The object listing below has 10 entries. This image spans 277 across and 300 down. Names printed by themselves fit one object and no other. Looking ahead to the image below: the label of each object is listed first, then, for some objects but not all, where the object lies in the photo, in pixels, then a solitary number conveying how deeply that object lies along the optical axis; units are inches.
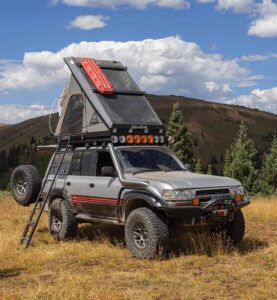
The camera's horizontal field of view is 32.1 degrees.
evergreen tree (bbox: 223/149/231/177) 2037.4
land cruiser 350.9
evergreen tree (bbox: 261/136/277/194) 1774.1
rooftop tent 421.1
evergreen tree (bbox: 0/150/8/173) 3897.6
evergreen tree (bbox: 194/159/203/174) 1996.8
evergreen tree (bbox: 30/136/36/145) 5212.6
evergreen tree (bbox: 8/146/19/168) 4230.8
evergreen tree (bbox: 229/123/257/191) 1695.4
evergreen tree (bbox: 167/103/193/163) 1884.8
